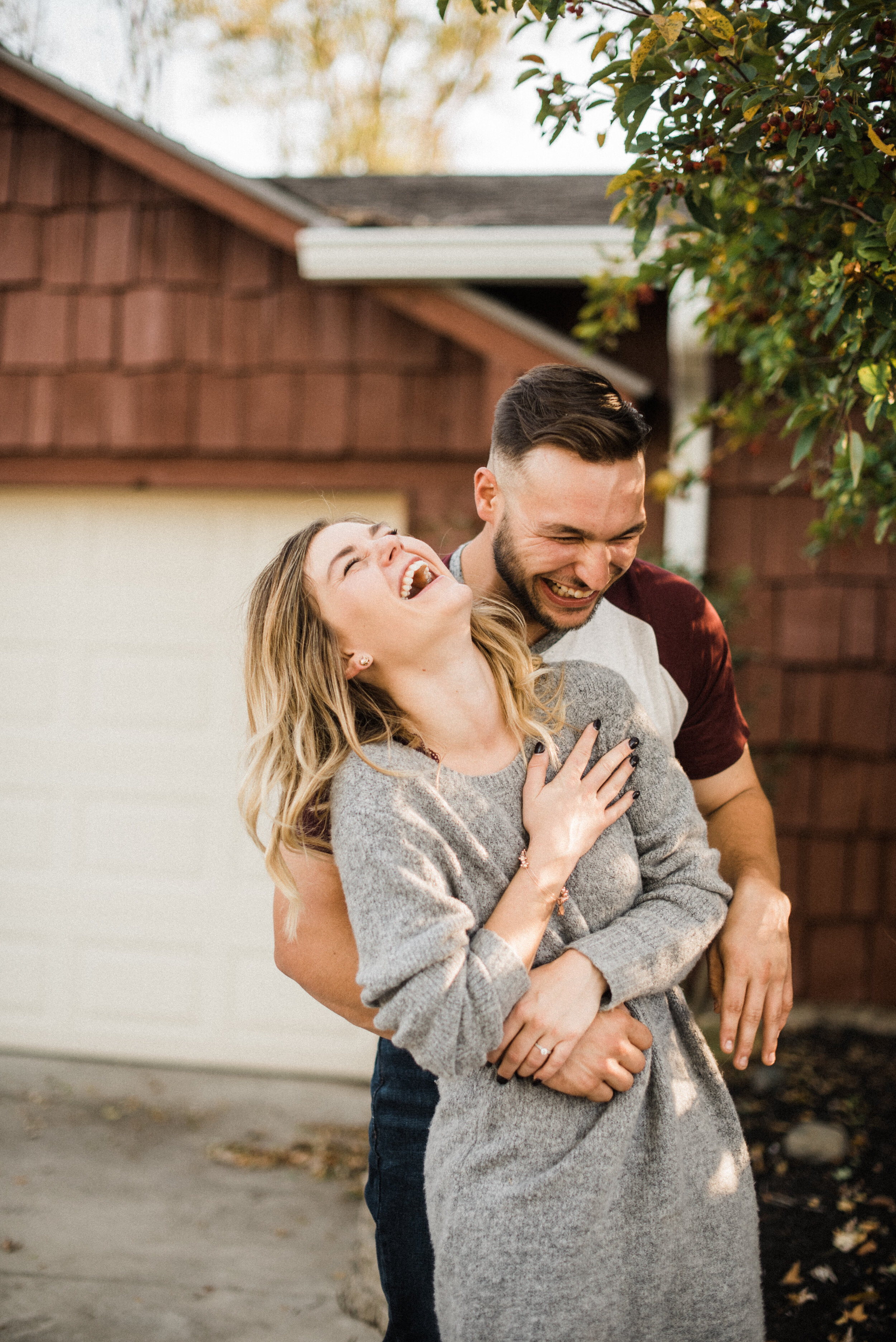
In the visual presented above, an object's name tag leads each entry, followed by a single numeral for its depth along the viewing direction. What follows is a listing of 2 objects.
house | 4.14
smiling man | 1.64
